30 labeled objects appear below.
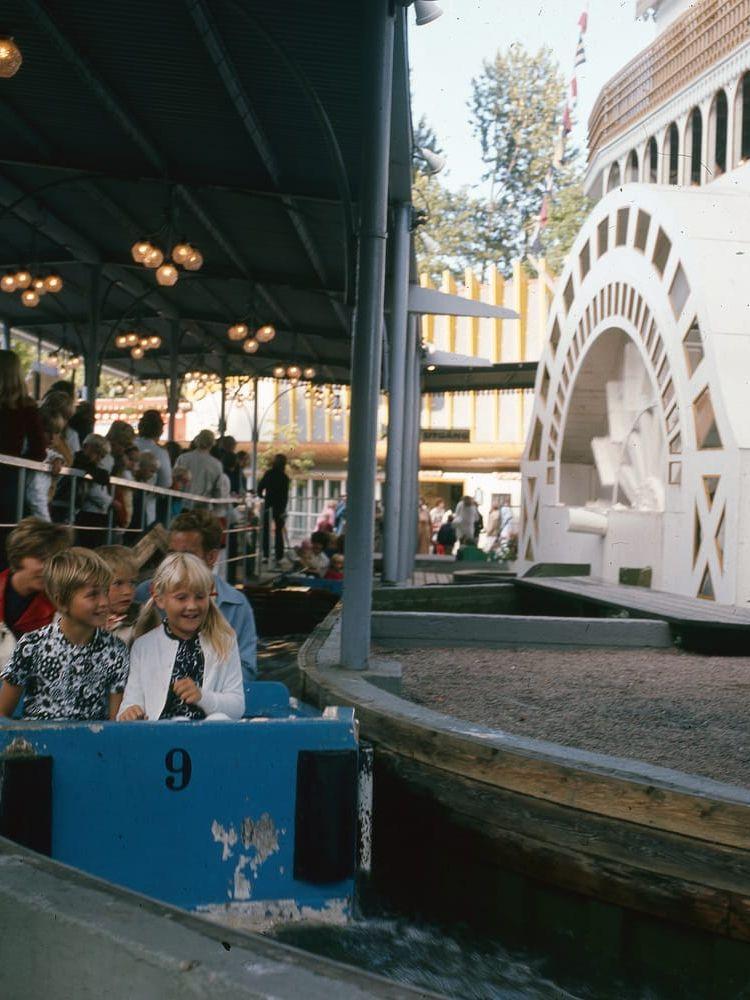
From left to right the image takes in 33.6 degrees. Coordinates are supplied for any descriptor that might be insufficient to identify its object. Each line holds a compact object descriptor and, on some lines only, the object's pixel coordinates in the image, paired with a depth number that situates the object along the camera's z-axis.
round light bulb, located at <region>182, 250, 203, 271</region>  14.07
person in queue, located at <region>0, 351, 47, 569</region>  7.65
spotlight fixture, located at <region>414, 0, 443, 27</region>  9.75
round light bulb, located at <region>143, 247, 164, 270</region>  14.11
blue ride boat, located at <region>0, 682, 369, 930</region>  4.01
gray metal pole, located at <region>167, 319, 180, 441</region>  21.22
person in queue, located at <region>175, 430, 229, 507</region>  14.95
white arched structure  14.39
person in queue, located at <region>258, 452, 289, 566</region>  21.47
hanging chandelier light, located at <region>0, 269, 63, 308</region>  16.98
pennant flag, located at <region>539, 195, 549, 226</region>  51.88
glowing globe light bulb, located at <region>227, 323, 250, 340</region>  19.69
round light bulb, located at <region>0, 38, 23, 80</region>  8.83
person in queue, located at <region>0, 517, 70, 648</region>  5.05
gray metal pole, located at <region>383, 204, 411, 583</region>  12.52
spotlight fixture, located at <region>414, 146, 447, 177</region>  13.53
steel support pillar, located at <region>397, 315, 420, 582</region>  17.11
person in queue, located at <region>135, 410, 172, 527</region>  12.63
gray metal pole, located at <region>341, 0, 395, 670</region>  7.02
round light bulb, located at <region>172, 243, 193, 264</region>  13.89
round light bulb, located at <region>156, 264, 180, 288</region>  14.30
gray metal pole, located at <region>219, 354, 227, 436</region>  25.38
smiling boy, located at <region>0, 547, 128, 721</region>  4.20
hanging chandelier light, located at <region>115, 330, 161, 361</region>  21.56
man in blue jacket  5.73
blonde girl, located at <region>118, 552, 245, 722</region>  4.40
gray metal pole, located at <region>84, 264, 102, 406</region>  17.42
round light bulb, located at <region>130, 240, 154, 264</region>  13.90
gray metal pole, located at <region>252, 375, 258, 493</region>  27.14
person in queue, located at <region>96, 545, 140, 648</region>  5.14
